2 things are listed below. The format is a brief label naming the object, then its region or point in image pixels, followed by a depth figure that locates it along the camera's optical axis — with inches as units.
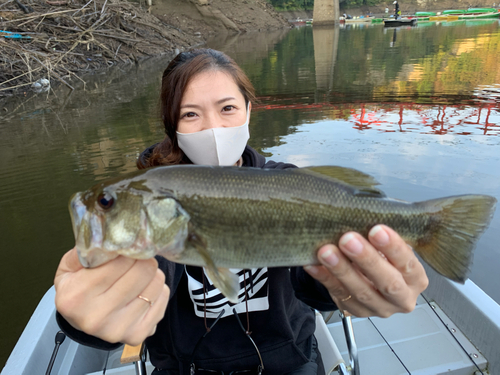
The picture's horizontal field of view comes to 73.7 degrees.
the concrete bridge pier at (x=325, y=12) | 2920.5
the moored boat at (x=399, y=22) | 2288.8
